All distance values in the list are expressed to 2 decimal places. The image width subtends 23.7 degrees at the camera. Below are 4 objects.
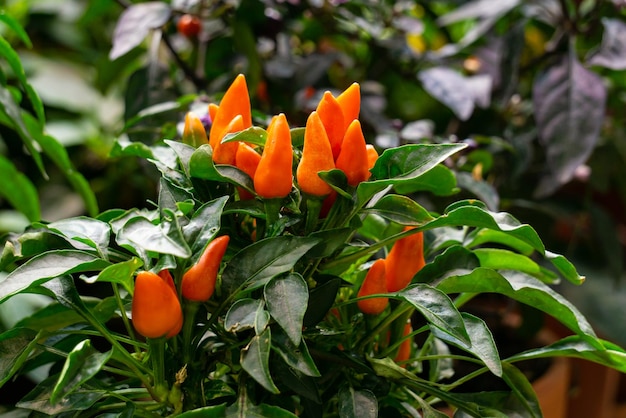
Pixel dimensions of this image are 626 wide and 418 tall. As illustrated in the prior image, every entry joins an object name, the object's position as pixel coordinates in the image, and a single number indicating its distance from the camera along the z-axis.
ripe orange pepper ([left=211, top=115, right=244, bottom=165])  0.53
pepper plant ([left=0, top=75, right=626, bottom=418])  0.51
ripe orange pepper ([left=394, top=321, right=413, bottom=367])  0.58
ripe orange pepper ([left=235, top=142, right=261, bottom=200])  0.53
